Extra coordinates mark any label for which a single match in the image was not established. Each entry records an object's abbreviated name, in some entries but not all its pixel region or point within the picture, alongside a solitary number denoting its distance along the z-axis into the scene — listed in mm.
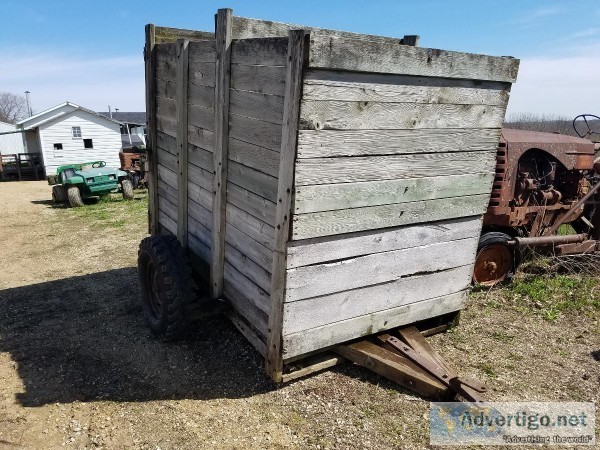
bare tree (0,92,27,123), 100875
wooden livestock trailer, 3061
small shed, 23578
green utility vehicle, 13903
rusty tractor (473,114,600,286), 5922
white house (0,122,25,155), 28344
